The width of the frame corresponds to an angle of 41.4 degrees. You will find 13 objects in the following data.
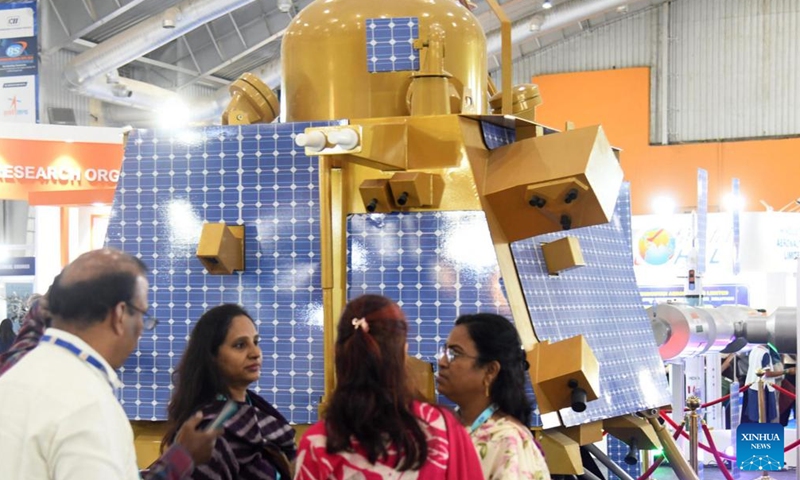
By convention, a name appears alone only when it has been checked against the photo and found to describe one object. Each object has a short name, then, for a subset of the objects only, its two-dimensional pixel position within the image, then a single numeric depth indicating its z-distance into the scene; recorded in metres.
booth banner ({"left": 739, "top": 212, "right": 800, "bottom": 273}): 17.16
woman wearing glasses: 3.40
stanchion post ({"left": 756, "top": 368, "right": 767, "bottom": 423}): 10.01
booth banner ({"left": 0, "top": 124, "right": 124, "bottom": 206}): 12.95
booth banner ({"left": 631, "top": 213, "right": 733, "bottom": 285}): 17.08
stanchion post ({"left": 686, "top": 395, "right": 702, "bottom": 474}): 8.09
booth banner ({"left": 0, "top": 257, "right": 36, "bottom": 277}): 12.74
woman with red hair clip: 2.87
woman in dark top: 3.46
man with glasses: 2.24
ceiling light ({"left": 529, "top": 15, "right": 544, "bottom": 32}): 21.91
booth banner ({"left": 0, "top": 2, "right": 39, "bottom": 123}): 15.30
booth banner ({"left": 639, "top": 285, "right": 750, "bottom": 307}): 15.38
